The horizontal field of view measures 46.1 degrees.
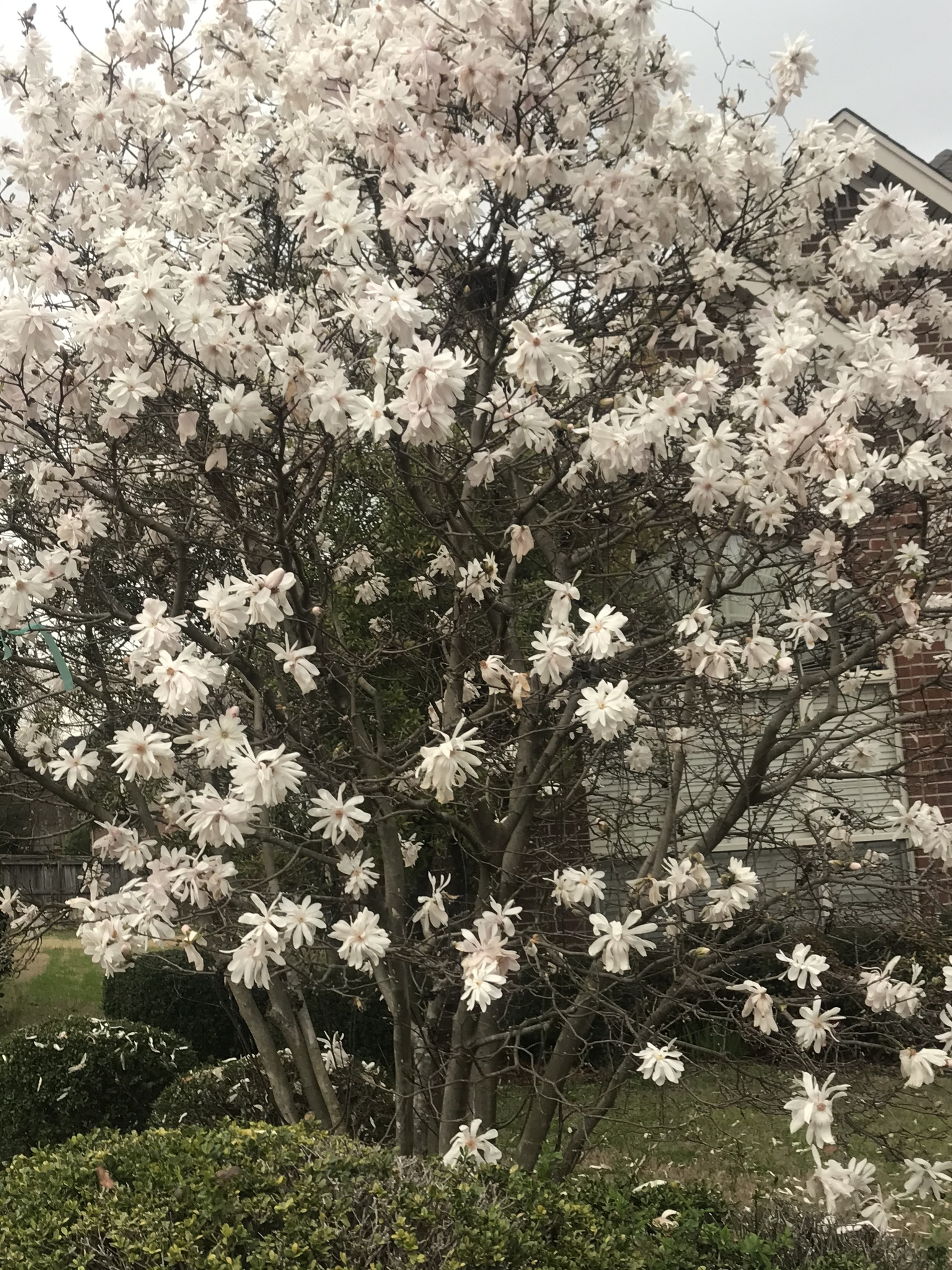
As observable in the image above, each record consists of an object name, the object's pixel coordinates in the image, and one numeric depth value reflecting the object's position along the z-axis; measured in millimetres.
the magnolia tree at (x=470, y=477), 3119
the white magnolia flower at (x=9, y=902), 4543
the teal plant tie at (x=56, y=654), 4102
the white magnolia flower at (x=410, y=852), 4516
